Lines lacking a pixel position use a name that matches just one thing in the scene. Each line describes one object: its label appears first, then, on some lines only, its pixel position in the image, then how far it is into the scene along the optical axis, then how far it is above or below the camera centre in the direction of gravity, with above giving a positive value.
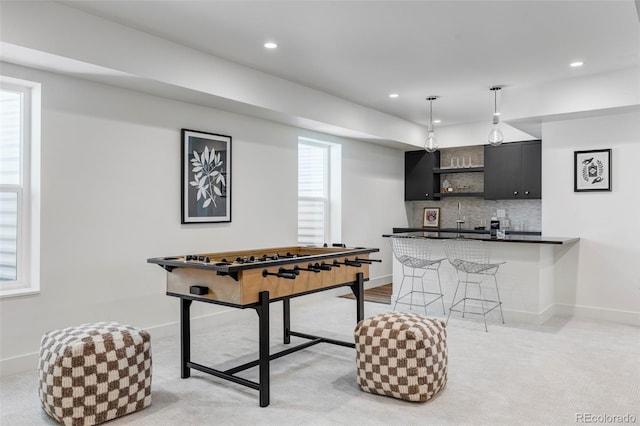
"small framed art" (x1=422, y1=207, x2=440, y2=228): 8.12 +0.00
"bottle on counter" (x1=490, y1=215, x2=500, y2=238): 6.86 -0.11
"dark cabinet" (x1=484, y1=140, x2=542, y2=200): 6.79 +0.70
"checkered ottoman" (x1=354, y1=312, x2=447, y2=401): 2.88 -0.88
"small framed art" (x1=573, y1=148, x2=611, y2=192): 5.21 +0.54
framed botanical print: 4.60 +0.40
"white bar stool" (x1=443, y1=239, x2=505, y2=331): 5.04 -0.52
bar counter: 4.96 -0.63
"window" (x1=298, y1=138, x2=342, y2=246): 6.46 +0.34
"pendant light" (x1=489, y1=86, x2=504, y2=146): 5.11 +0.92
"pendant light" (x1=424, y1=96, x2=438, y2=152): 5.62 +0.89
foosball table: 2.86 -0.44
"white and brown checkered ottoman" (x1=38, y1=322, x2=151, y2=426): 2.53 -0.89
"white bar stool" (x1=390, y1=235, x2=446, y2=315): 5.61 -0.63
